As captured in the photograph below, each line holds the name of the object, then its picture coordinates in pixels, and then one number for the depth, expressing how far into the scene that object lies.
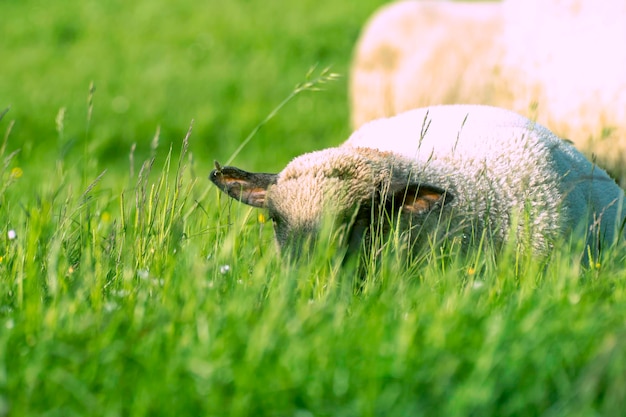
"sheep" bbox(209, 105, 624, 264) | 7.86
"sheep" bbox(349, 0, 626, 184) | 12.86
